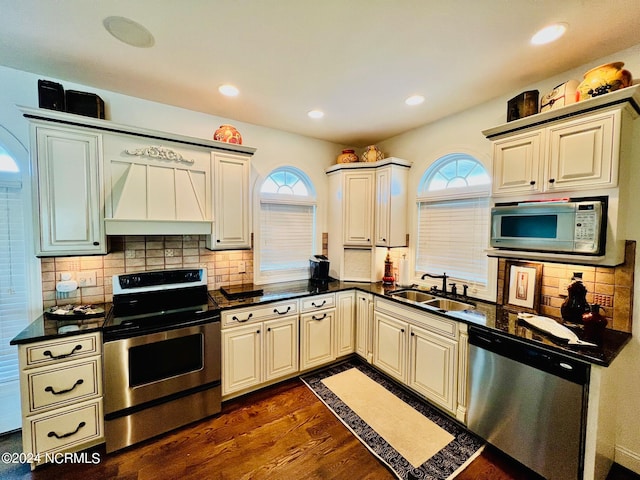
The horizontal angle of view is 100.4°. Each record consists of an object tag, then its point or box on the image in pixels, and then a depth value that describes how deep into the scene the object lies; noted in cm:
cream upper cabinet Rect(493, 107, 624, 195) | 165
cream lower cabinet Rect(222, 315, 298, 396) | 241
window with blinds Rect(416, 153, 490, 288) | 267
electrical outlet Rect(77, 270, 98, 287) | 230
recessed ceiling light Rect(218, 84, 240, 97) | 228
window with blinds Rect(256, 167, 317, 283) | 330
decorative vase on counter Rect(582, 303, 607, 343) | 171
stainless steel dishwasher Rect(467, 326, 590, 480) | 152
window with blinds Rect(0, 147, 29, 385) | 209
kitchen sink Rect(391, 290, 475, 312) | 257
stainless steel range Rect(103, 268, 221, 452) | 192
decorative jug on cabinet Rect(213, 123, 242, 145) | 273
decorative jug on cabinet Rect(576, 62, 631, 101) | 167
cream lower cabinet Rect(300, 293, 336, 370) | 282
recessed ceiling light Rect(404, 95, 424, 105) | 245
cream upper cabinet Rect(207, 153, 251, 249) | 263
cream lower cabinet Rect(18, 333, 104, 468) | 171
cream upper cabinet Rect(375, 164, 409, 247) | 321
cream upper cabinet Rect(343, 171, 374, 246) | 338
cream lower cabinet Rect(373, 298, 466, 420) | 217
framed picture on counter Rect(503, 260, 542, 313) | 219
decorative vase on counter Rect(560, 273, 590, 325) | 184
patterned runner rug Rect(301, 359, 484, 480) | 184
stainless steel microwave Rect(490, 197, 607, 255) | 169
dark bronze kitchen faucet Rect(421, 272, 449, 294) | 286
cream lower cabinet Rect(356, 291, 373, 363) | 300
